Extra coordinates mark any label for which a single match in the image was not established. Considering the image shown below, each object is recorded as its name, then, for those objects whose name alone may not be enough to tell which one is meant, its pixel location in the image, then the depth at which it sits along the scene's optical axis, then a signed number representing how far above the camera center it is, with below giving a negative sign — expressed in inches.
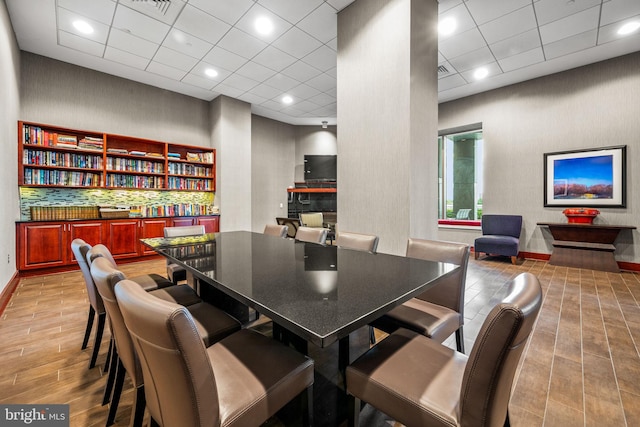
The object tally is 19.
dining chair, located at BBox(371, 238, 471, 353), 58.9 -23.9
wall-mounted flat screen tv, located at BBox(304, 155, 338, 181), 317.4 +49.6
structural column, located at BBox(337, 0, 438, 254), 106.7 +38.5
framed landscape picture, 177.9 +21.1
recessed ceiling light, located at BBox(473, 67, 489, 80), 189.3 +97.5
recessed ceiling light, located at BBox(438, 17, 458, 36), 137.1 +95.4
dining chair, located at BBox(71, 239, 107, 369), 69.3 -21.8
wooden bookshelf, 165.9 +35.5
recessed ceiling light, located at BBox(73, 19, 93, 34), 140.6 +97.7
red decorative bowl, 181.8 -4.8
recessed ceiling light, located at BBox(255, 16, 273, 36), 138.0 +96.8
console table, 173.2 -24.9
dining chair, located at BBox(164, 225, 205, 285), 102.9 -10.4
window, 261.9 +33.3
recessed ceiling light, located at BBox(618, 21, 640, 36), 141.3 +96.2
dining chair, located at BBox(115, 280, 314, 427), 28.3 -23.0
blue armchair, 197.3 -21.7
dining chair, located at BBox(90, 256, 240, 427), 42.9 -23.7
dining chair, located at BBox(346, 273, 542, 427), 29.6 -24.3
